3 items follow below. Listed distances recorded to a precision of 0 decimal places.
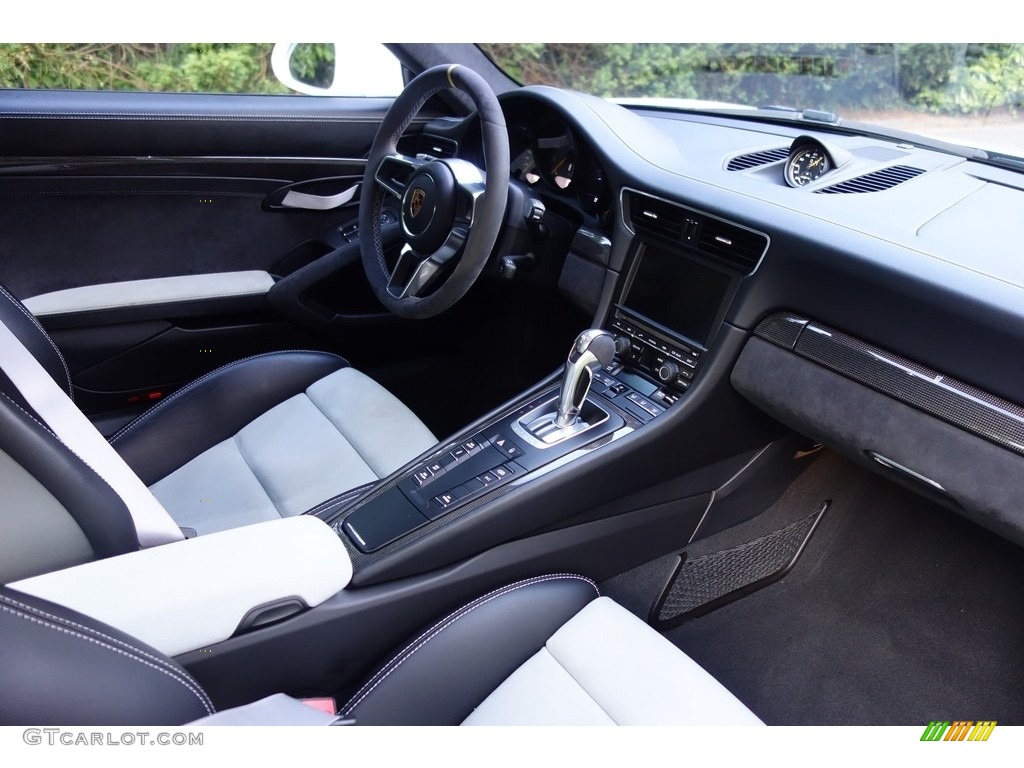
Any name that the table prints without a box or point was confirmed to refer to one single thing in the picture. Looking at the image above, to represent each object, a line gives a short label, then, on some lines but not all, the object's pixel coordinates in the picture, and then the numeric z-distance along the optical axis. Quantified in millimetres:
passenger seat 1178
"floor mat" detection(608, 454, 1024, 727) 1583
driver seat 1604
